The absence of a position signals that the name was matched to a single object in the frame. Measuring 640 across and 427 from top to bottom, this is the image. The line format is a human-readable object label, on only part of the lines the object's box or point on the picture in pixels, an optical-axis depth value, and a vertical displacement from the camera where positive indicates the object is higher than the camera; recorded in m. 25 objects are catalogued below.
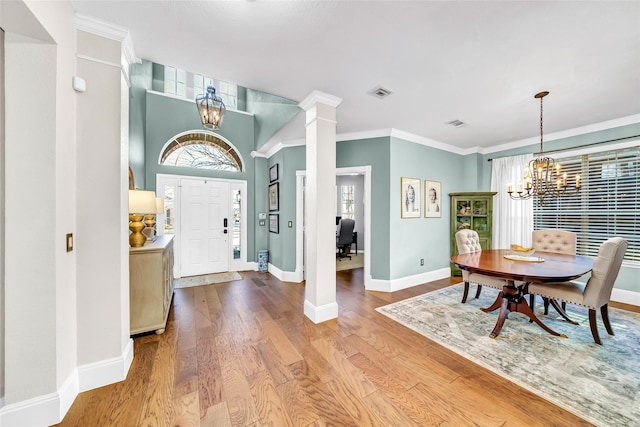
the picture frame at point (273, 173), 4.60 +0.78
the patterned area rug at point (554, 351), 1.54 -1.21
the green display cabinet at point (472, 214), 4.33 -0.03
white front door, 4.48 -0.29
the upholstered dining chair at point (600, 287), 2.09 -0.68
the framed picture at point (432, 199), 4.22 +0.24
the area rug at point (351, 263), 5.47 -1.28
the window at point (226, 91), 5.02 +2.64
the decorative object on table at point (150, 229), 2.67 -0.21
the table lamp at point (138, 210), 2.29 +0.01
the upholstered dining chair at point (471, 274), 2.76 -0.77
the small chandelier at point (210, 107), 2.59 +1.15
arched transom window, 4.50 +1.18
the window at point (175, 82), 4.77 +2.62
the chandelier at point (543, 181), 2.66 +0.39
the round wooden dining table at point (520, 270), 2.10 -0.54
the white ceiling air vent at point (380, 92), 2.53 +1.32
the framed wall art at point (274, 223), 4.54 -0.23
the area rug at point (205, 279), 4.00 -1.23
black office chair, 6.17 -0.61
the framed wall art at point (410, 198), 3.87 +0.25
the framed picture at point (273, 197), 4.59 +0.28
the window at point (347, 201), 7.84 +0.36
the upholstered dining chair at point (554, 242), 3.12 -0.40
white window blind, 3.24 +0.15
